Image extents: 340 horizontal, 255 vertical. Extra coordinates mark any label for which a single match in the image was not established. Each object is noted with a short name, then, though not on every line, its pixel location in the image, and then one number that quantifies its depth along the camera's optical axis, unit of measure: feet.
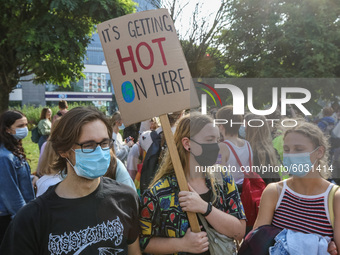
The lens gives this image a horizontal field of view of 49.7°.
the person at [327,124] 25.44
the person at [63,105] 30.65
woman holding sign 6.80
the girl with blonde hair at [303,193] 6.72
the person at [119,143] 17.38
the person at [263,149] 13.06
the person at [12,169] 11.32
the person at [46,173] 9.84
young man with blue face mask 5.73
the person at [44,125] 25.93
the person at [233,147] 12.17
